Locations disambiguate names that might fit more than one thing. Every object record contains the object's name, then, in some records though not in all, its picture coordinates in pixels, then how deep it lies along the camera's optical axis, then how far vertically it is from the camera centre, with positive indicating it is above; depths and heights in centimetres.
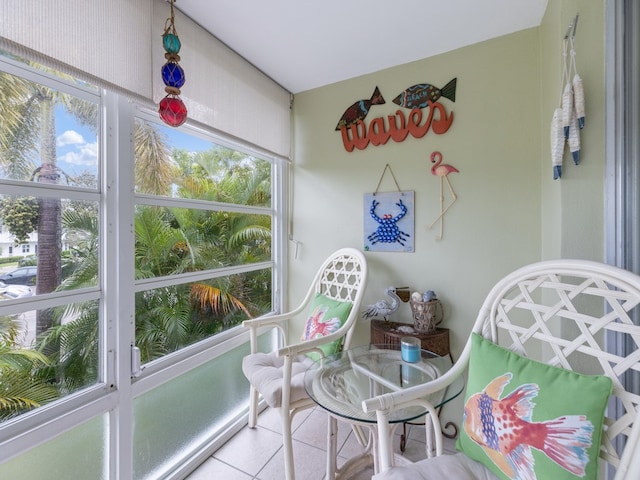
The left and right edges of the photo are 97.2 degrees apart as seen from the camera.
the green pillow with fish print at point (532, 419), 78 -55
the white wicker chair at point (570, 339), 82 -37
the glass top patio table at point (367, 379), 110 -67
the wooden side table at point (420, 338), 171 -63
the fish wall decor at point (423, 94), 186 +98
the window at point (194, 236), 149 +1
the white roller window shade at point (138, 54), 100 +84
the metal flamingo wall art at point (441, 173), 184 +43
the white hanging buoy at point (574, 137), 111 +40
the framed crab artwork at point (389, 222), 199 +12
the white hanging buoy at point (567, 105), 111 +52
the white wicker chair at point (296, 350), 138 -65
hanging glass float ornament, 121 +68
